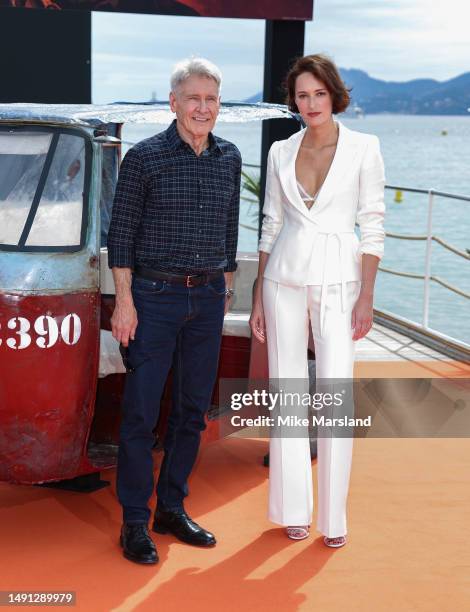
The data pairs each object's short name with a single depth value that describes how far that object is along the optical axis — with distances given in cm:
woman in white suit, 385
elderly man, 369
